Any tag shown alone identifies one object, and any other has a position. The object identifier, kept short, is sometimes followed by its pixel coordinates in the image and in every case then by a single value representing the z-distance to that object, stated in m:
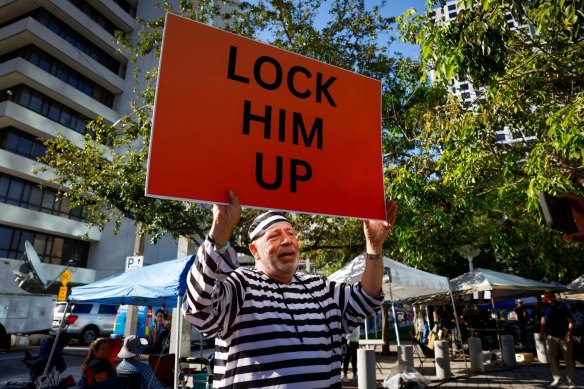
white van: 15.91
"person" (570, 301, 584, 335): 13.98
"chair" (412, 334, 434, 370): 13.60
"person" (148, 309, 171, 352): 16.72
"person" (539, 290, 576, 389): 8.33
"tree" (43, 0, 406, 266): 11.12
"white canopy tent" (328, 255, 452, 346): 8.55
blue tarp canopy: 6.55
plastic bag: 7.32
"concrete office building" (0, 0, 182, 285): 24.41
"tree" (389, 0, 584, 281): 4.86
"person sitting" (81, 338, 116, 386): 5.79
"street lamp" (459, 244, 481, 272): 12.78
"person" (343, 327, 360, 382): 10.69
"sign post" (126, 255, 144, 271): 10.29
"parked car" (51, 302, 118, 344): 18.02
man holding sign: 1.75
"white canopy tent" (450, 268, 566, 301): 12.34
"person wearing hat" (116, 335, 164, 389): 5.91
